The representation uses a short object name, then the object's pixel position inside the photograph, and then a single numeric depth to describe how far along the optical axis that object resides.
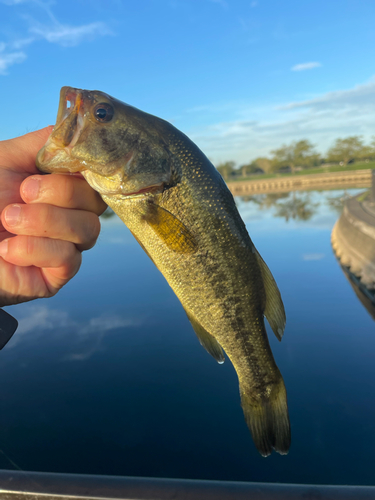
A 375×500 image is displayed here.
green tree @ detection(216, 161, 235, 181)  107.38
